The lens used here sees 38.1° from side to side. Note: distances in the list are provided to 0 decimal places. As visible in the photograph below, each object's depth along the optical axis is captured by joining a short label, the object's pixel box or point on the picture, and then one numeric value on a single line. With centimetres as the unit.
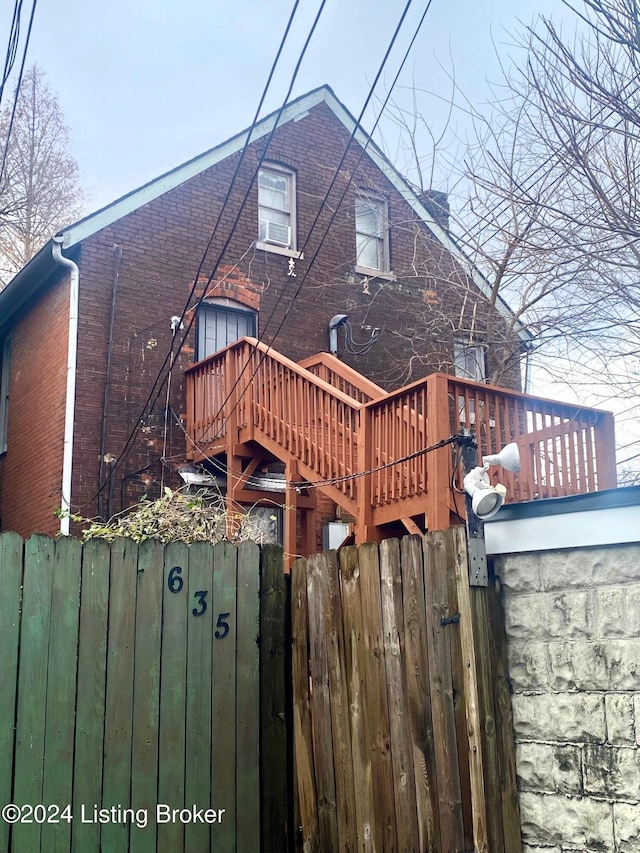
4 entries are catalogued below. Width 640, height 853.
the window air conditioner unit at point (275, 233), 1534
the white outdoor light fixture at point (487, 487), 459
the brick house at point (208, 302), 1284
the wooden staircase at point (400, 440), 859
